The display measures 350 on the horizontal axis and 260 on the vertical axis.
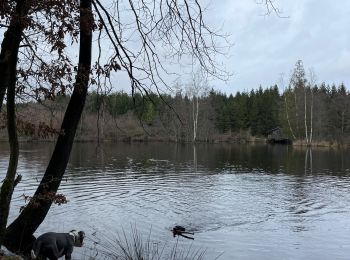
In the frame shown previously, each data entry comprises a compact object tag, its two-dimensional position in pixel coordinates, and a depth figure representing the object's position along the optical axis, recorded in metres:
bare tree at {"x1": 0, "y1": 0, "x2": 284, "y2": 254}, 5.84
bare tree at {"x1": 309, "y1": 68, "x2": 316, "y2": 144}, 73.00
